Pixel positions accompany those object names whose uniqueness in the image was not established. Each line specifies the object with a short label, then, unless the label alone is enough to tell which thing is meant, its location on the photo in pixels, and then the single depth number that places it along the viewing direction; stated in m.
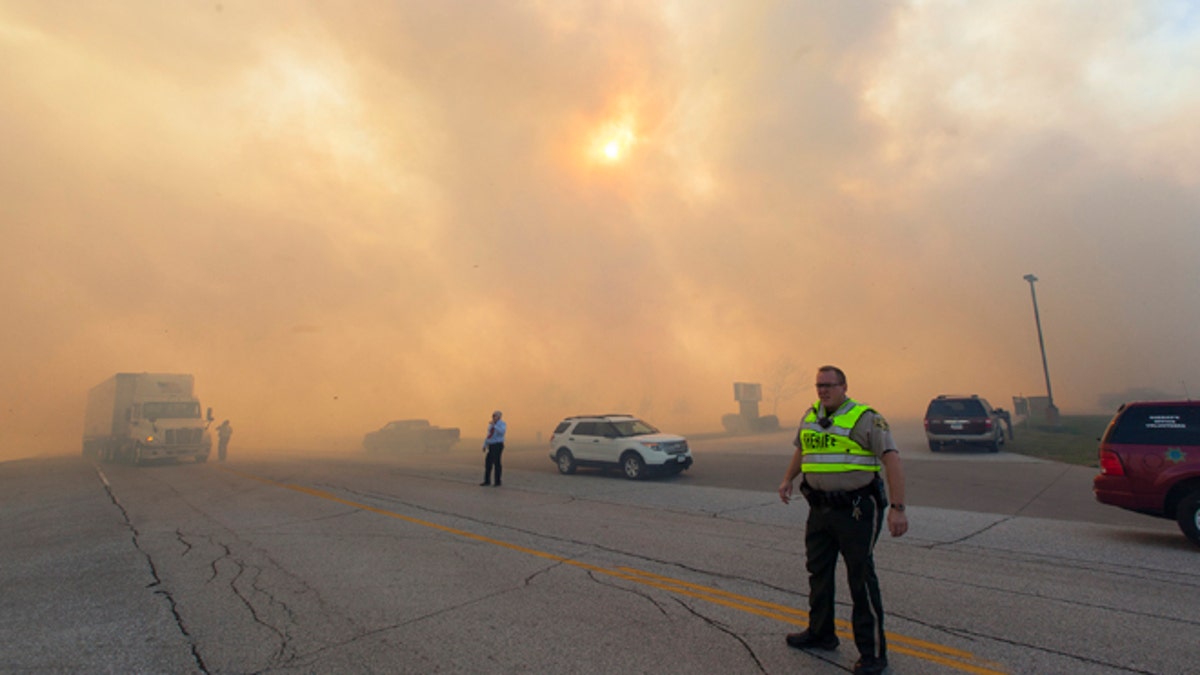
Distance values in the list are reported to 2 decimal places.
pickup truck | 31.19
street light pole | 27.77
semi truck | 21.61
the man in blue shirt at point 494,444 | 13.02
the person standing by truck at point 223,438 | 25.69
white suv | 14.15
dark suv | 18.50
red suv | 6.66
